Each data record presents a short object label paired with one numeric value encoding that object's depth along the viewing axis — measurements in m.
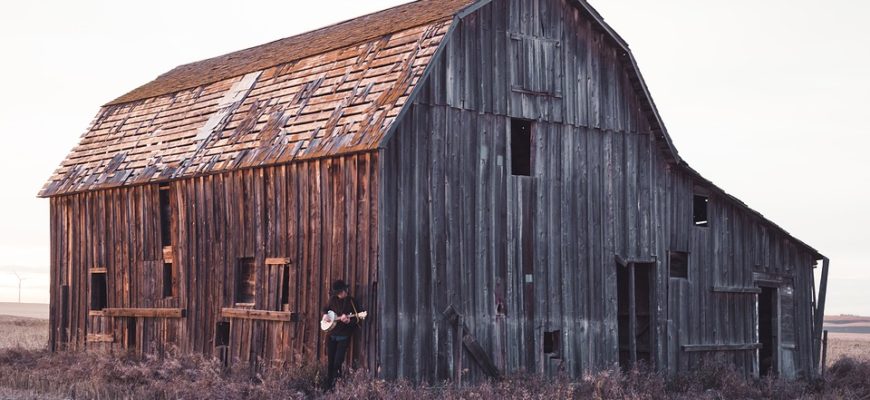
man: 19.66
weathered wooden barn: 20.27
